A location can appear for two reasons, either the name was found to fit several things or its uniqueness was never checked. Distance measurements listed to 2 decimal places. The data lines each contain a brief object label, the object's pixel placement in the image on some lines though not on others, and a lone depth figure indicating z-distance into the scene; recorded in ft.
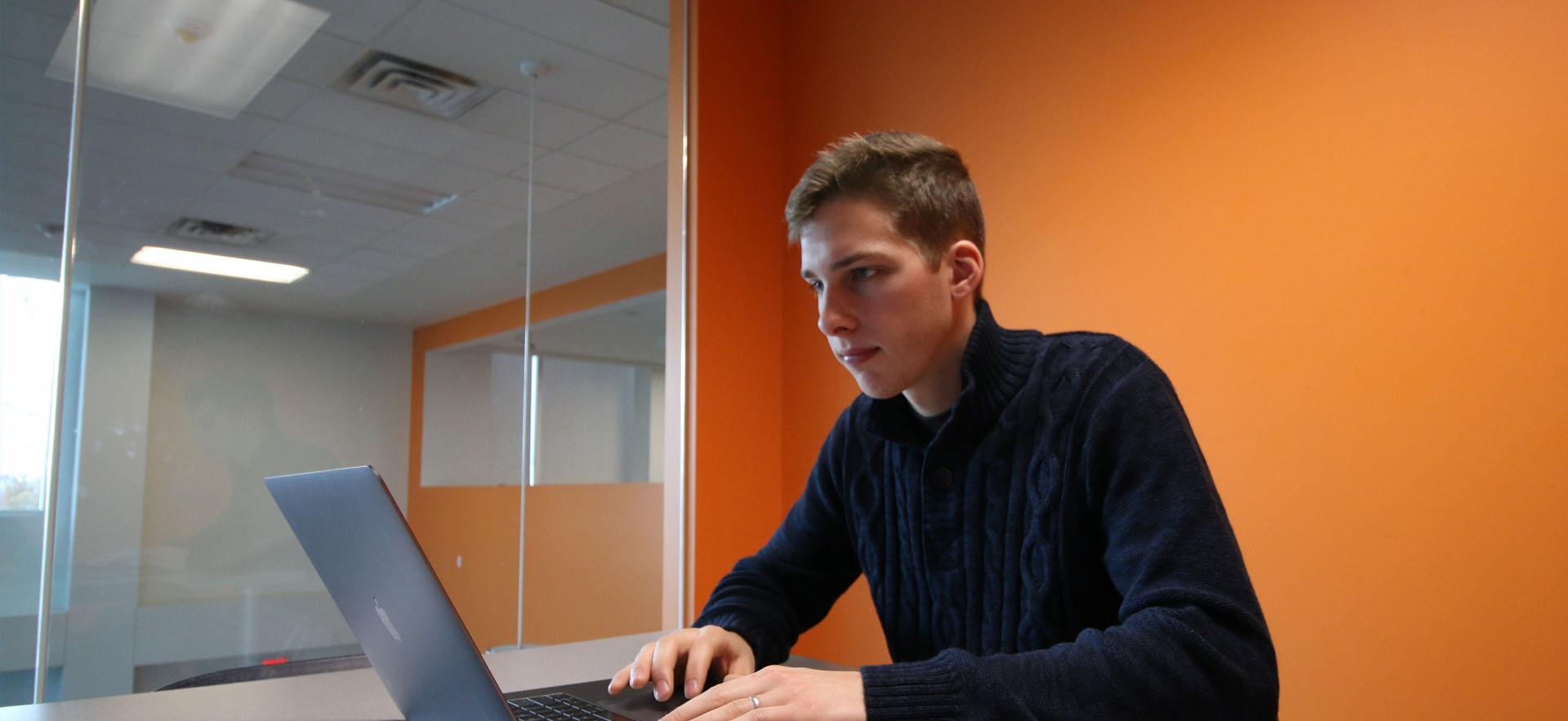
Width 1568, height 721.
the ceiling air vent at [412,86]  8.39
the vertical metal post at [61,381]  6.91
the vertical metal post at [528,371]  9.33
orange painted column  9.45
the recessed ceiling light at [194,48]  7.28
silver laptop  2.35
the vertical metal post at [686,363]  9.30
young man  2.68
